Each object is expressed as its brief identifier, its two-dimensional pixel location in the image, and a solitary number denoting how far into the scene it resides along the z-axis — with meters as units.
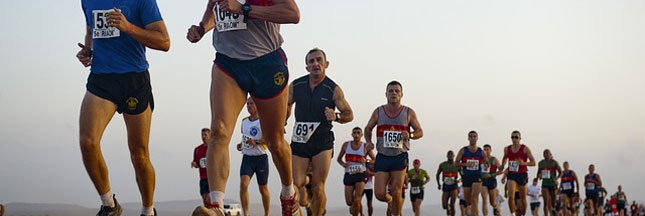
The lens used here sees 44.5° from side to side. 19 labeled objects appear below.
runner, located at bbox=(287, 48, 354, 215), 10.45
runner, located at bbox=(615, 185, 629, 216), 40.58
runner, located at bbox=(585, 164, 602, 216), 31.50
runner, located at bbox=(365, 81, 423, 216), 12.52
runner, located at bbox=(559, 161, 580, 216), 27.85
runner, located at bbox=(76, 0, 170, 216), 6.95
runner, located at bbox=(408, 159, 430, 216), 23.59
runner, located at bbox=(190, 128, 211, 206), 15.95
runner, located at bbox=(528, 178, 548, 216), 33.25
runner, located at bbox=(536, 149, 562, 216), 24.39
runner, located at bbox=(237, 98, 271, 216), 14.26
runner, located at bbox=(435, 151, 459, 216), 22.95
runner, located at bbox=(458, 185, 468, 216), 26.61
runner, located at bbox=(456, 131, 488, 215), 20.06
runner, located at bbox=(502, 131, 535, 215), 20.17
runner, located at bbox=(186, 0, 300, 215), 6.28
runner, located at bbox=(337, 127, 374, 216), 16.30
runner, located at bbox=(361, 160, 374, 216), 21.33
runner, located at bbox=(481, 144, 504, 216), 21.31
